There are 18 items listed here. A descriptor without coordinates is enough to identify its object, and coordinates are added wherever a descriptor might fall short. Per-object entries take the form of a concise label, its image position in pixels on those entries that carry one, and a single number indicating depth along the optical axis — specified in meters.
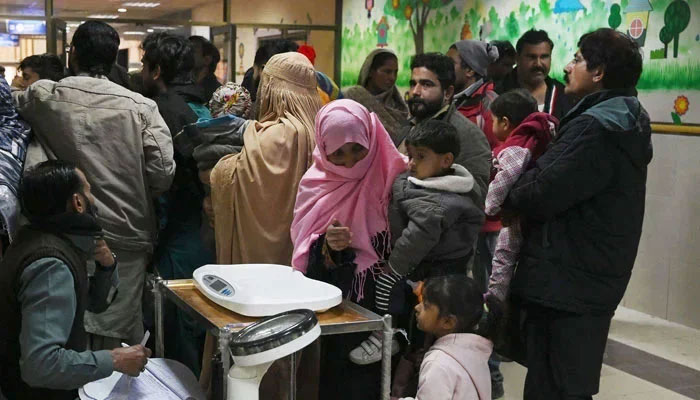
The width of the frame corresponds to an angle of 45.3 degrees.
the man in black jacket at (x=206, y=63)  5.04
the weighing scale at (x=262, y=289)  2.19
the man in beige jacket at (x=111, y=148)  3.07
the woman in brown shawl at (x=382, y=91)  4.54
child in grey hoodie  2.73
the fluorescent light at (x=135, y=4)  9.22
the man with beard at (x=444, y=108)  3.36
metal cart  2.07
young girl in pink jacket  2.29
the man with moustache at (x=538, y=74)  4.52
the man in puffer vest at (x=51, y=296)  2.11
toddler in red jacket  2.79
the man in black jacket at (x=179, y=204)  3.47
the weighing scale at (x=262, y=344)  1.88
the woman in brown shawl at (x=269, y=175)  3.12
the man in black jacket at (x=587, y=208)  2.60
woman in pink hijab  2.86
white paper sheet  2.27
